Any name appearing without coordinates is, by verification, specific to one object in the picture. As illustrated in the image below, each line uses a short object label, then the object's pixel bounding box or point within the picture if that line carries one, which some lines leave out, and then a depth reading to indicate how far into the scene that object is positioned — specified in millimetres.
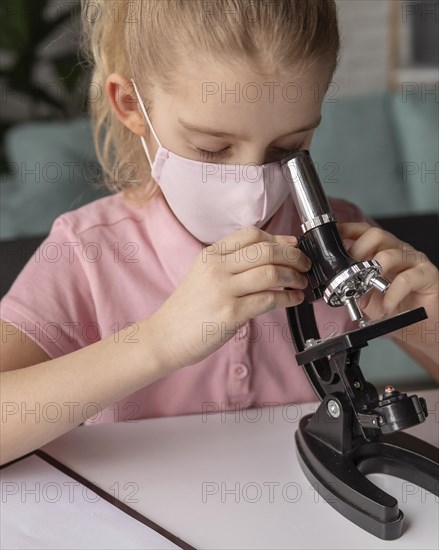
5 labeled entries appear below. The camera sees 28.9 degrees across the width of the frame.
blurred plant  3213
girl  1016
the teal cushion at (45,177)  2367
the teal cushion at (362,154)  2844
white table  929
